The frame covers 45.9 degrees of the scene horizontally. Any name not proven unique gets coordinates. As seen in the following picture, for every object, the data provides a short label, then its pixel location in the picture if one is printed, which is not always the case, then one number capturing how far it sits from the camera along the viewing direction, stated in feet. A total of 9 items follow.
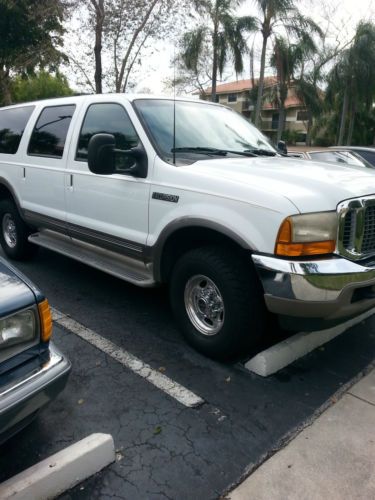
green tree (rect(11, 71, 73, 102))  145.18
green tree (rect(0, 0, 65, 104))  48.80
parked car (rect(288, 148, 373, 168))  31.07
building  177.27
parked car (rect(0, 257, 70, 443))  6.48
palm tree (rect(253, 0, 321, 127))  70.13
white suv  8.98
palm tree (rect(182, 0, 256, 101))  73.77
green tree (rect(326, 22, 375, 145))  82.17
